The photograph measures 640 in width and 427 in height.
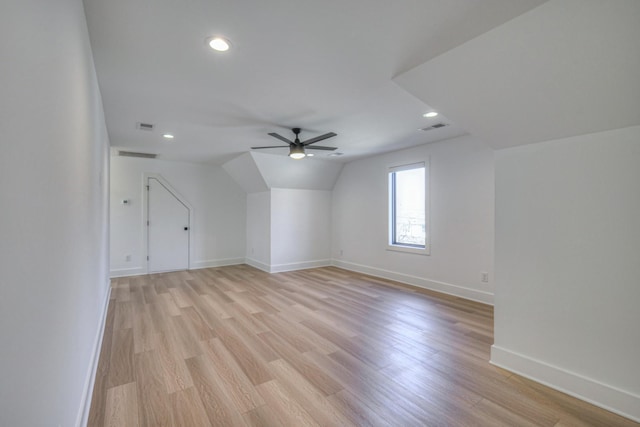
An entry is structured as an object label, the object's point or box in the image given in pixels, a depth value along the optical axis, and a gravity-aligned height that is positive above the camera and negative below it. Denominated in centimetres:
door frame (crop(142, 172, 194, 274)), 573 +1
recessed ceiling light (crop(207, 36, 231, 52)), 186 +116
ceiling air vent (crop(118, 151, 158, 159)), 527 +113
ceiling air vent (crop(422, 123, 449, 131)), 366 +118
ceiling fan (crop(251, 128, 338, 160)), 379 +90
